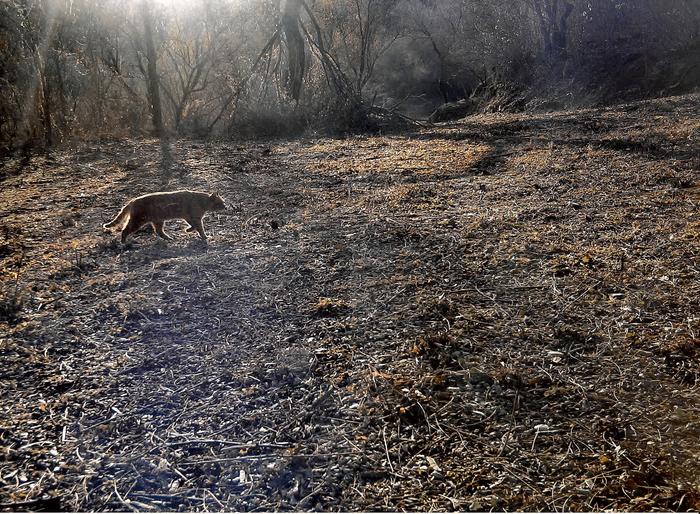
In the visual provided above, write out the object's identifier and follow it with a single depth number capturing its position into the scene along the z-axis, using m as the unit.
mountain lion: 4.95
